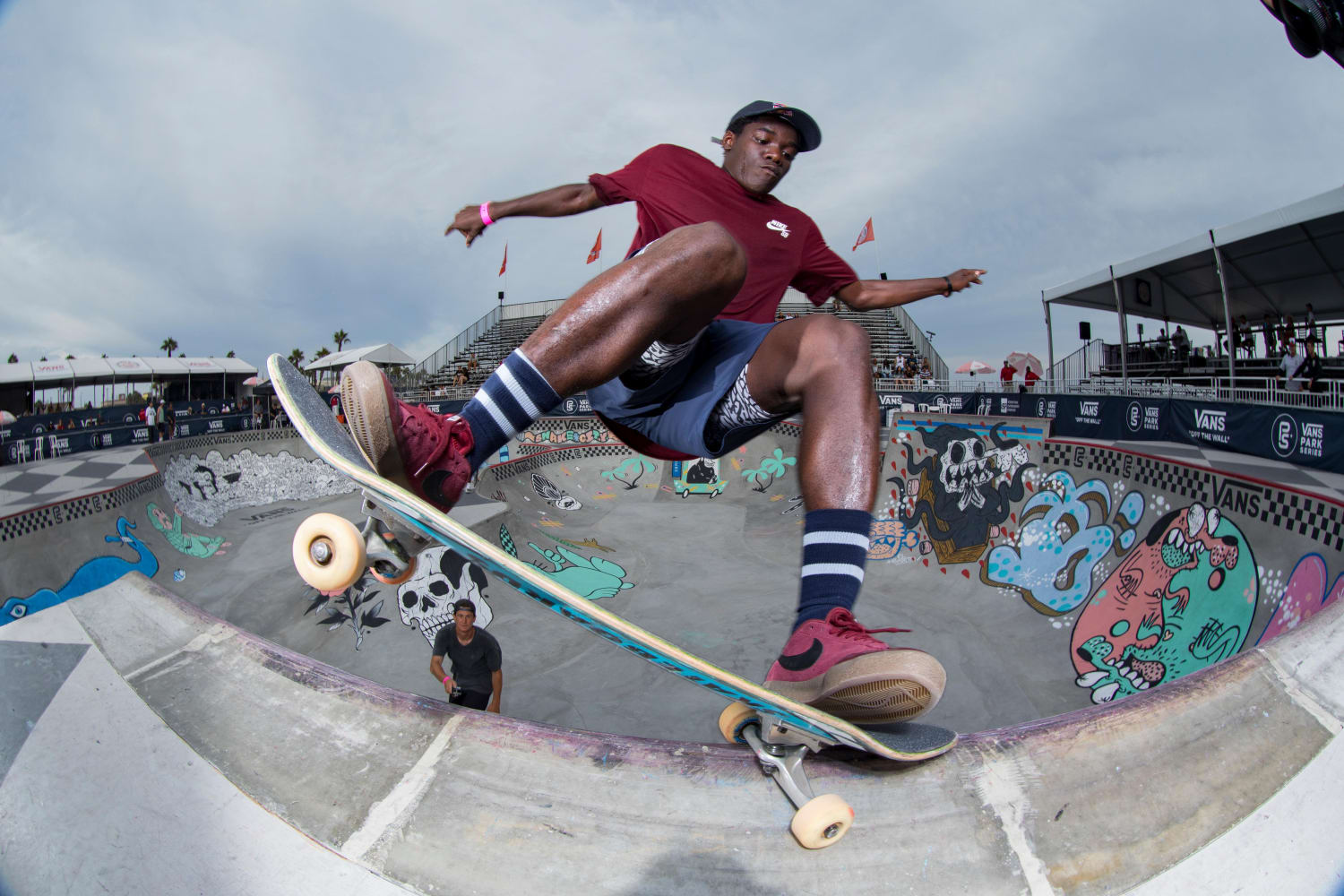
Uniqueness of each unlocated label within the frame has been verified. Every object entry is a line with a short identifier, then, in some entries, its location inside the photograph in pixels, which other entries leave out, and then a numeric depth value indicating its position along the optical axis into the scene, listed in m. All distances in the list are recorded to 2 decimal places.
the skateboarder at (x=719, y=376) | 1.53
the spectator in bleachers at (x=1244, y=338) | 17.53
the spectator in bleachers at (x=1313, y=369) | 12.38
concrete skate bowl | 1.47
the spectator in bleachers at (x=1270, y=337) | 16.82
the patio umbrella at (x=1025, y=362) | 19.55
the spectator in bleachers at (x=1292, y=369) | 11.36
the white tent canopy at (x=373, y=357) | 21.77
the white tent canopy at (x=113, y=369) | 19.78
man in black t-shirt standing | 4.97
